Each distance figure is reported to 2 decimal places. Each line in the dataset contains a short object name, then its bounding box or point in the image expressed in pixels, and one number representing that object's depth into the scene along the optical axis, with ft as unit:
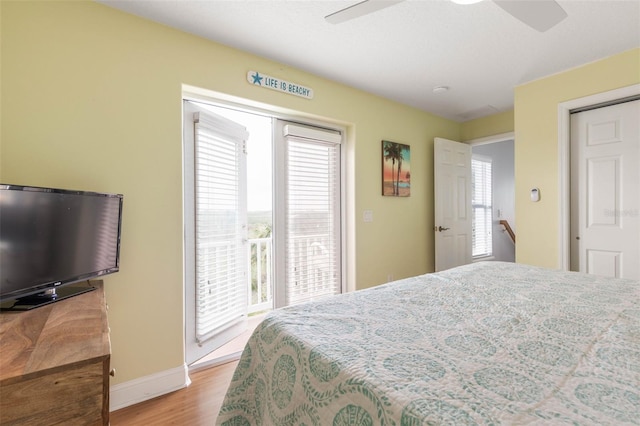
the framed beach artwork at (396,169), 10.97
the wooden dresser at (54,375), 2.41
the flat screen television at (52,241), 3.81
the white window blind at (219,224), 7.47
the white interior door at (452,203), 12.23
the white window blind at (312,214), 9.21
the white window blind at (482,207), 15.83
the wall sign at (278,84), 7.80
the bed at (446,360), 2.02
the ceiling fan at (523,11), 4.39
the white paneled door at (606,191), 8.07
